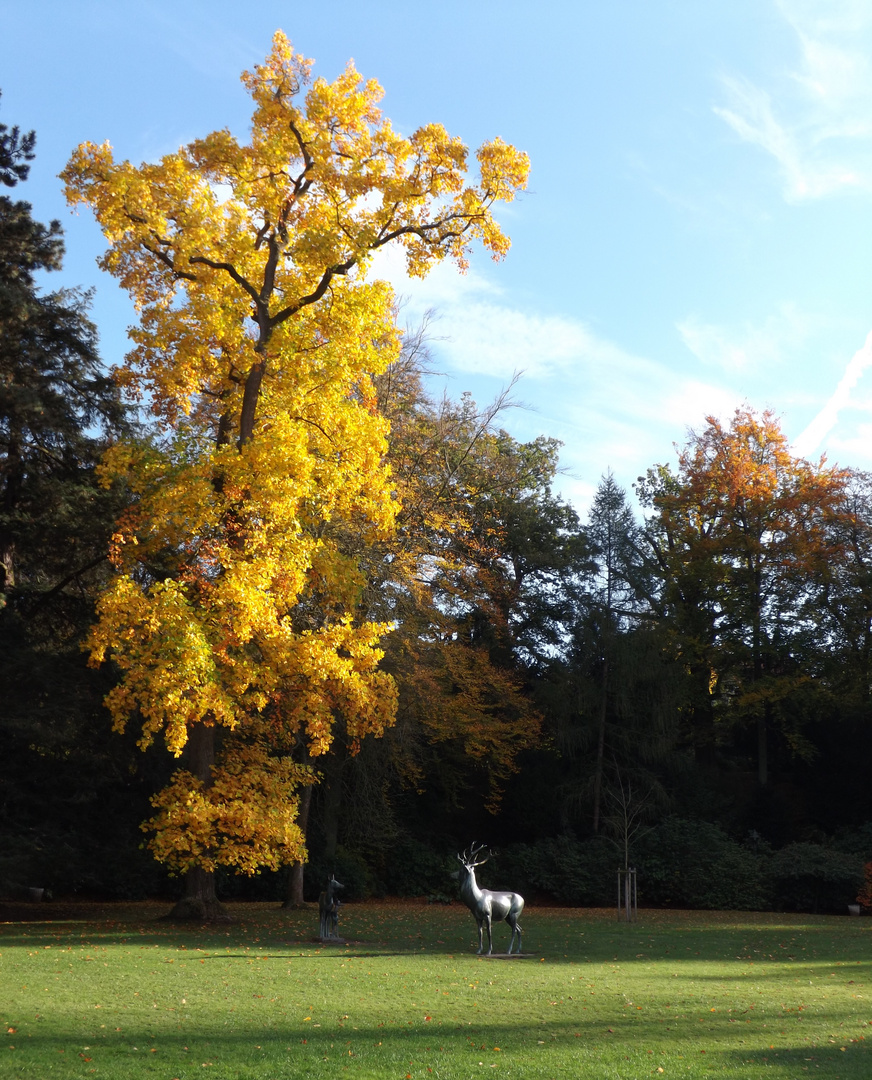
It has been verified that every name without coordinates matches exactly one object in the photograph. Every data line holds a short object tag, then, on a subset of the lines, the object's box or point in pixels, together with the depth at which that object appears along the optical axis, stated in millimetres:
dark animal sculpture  15234
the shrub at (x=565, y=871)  26703
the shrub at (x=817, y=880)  24547
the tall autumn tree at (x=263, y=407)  16484
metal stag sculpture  14031
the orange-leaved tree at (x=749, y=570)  30797
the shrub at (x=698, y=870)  25328
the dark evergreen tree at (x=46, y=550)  18094
